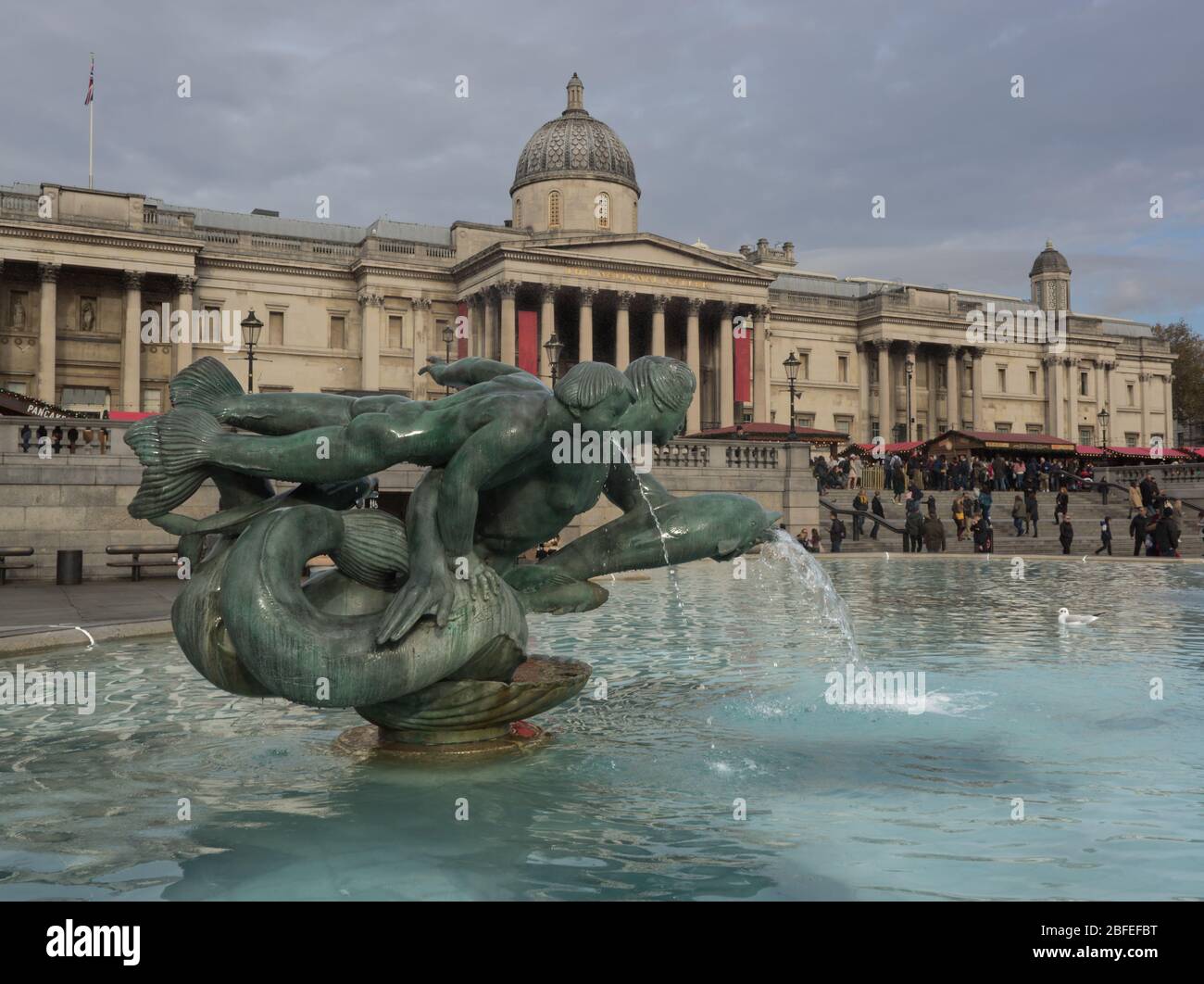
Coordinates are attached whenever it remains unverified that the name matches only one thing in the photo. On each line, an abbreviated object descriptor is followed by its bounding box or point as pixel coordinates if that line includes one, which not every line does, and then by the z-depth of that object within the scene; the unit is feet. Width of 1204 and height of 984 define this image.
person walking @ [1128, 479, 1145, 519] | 99.30
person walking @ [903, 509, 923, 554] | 84.02
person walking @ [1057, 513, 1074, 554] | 83.76
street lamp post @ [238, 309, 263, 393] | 89.20
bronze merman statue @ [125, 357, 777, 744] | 14.84
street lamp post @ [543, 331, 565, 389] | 94.58
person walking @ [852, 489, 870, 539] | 95.15
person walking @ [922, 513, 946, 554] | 84.48
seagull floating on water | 36.58
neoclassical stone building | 161.17
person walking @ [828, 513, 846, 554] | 86.17
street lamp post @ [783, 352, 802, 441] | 110.11
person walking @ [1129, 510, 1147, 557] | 80.94
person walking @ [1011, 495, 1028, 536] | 98.89
